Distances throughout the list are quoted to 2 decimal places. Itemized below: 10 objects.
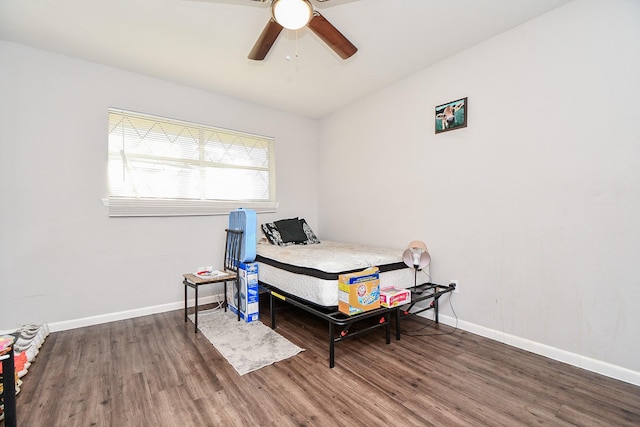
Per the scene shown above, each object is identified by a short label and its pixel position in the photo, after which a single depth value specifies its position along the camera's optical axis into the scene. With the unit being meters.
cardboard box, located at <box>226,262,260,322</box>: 2.89
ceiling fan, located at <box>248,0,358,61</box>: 1.63
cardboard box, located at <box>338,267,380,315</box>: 2.15
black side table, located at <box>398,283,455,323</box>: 2.60
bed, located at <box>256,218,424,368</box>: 2.27
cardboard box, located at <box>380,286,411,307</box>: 2.34
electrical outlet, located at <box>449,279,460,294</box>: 2.75
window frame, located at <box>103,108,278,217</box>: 3.00
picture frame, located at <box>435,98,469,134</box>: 2.69
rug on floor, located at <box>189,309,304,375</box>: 2.13
